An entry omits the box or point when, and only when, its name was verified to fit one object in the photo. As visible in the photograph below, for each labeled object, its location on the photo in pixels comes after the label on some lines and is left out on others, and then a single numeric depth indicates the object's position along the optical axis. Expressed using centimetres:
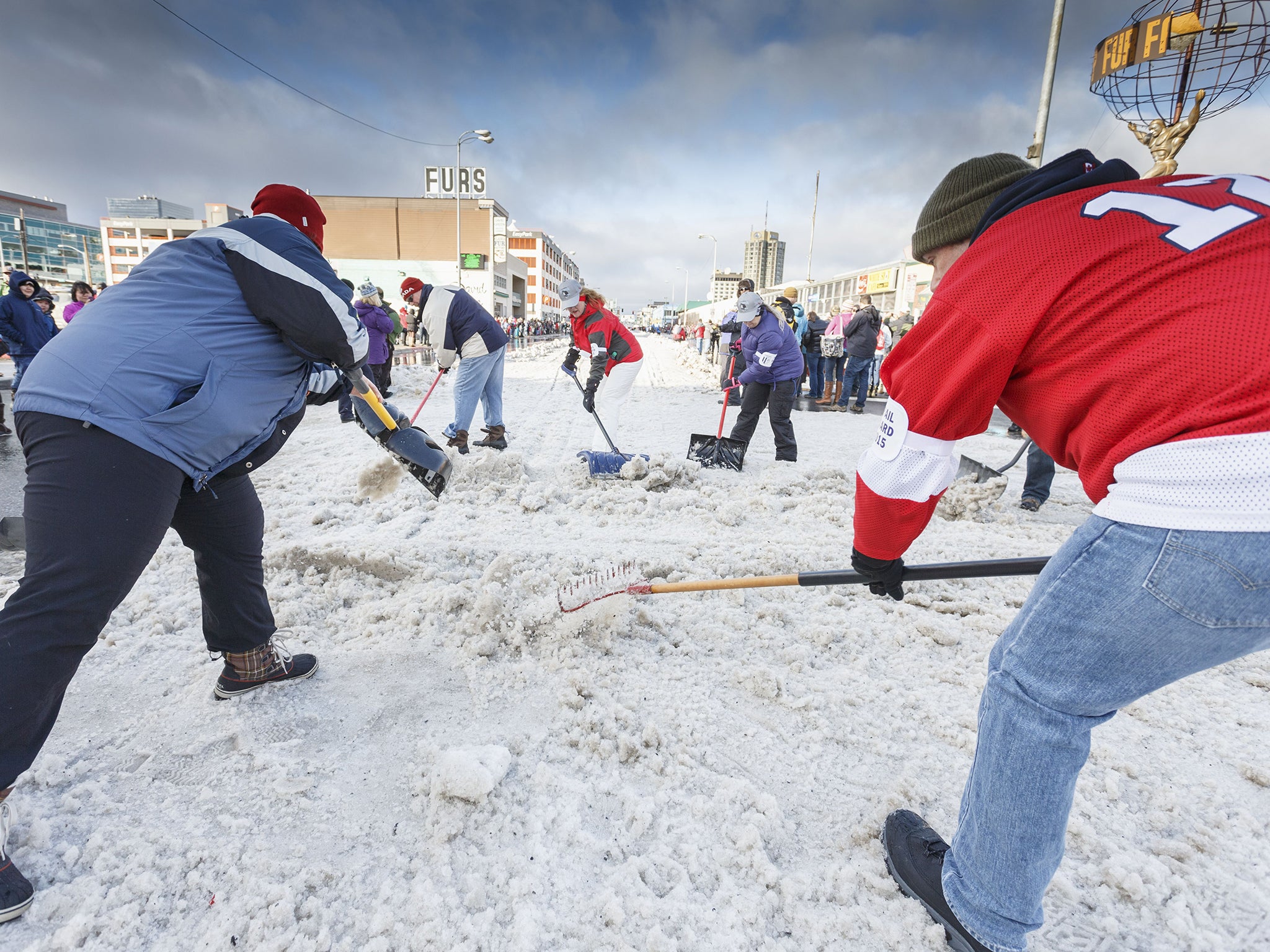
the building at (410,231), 5419
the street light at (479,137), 2212
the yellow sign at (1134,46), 394
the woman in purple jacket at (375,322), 736
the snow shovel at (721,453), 549
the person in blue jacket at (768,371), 558
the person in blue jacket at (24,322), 680
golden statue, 412
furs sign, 5319
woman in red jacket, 578
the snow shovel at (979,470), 478
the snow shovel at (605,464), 475
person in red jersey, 93
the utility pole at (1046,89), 623
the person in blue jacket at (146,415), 133
